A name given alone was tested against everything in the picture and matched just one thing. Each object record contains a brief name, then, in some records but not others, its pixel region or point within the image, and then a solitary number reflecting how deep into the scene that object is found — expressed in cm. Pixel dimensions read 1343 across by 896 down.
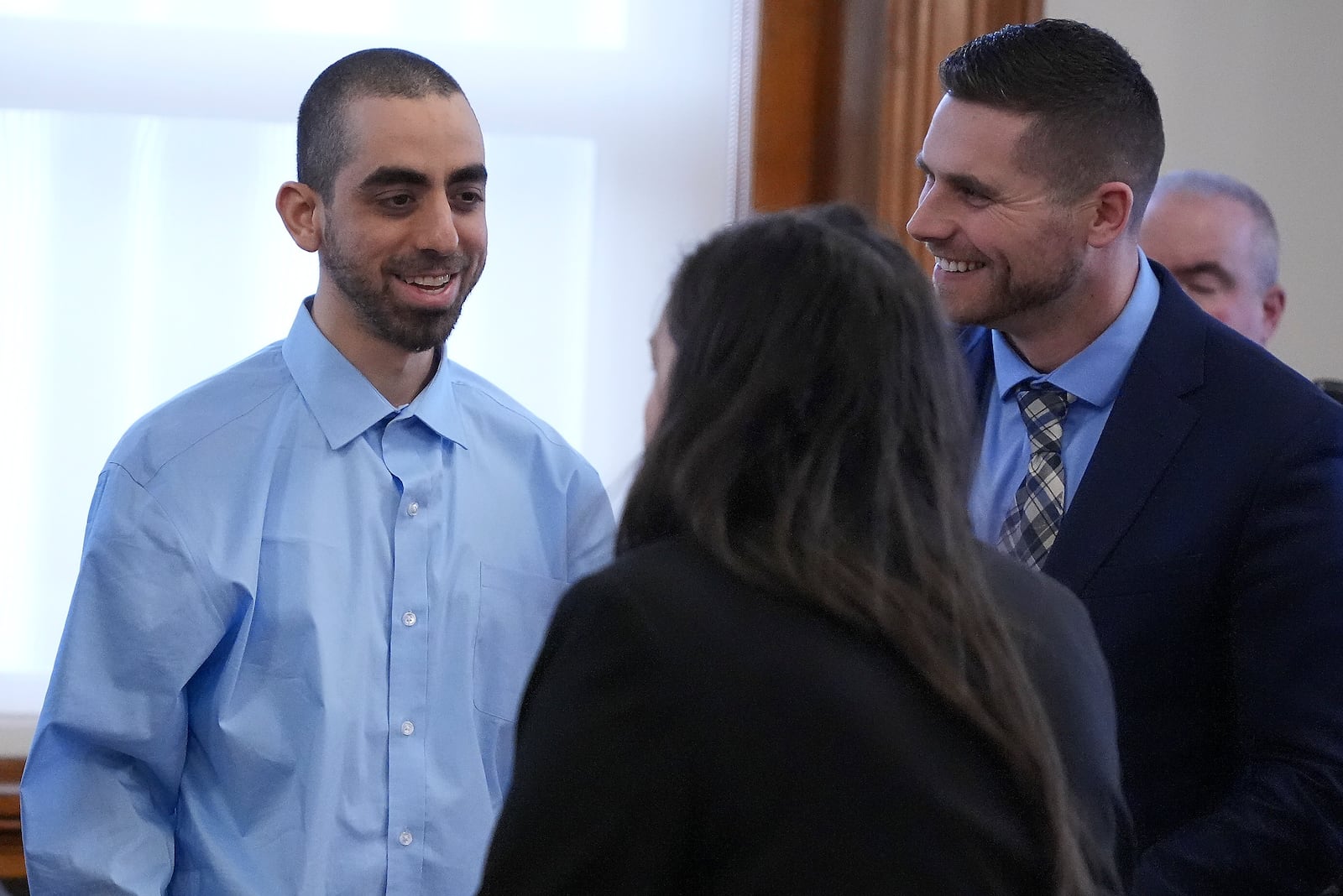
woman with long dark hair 414
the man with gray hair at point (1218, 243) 523
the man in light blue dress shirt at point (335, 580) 458
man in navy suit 459
